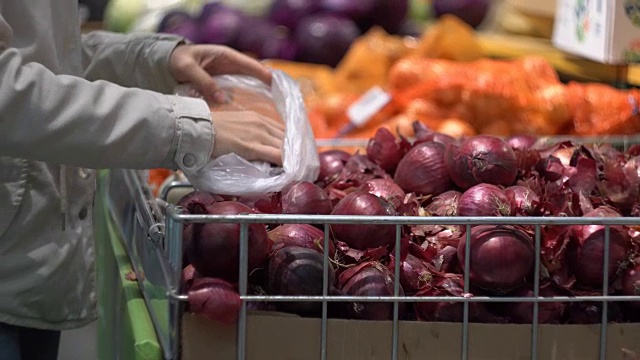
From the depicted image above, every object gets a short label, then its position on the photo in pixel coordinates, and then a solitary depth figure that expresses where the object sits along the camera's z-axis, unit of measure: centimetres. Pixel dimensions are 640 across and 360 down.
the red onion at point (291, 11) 394
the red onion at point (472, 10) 395
